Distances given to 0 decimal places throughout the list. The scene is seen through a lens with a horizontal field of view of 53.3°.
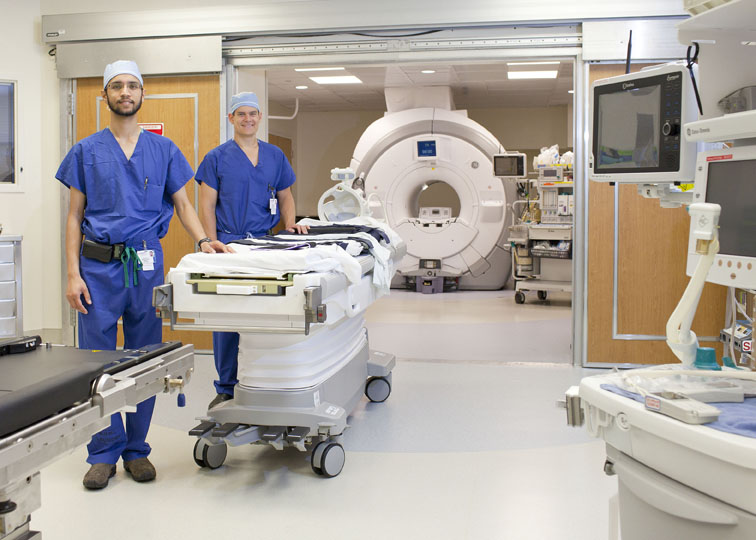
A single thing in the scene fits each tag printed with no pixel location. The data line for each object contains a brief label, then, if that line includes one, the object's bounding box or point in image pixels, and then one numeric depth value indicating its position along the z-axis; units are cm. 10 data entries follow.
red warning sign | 517
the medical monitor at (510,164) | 791
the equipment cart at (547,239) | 737
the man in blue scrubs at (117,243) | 279
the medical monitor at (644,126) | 176
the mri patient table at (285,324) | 253
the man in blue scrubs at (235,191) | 357
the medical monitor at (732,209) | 151
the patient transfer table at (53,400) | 128
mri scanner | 895
